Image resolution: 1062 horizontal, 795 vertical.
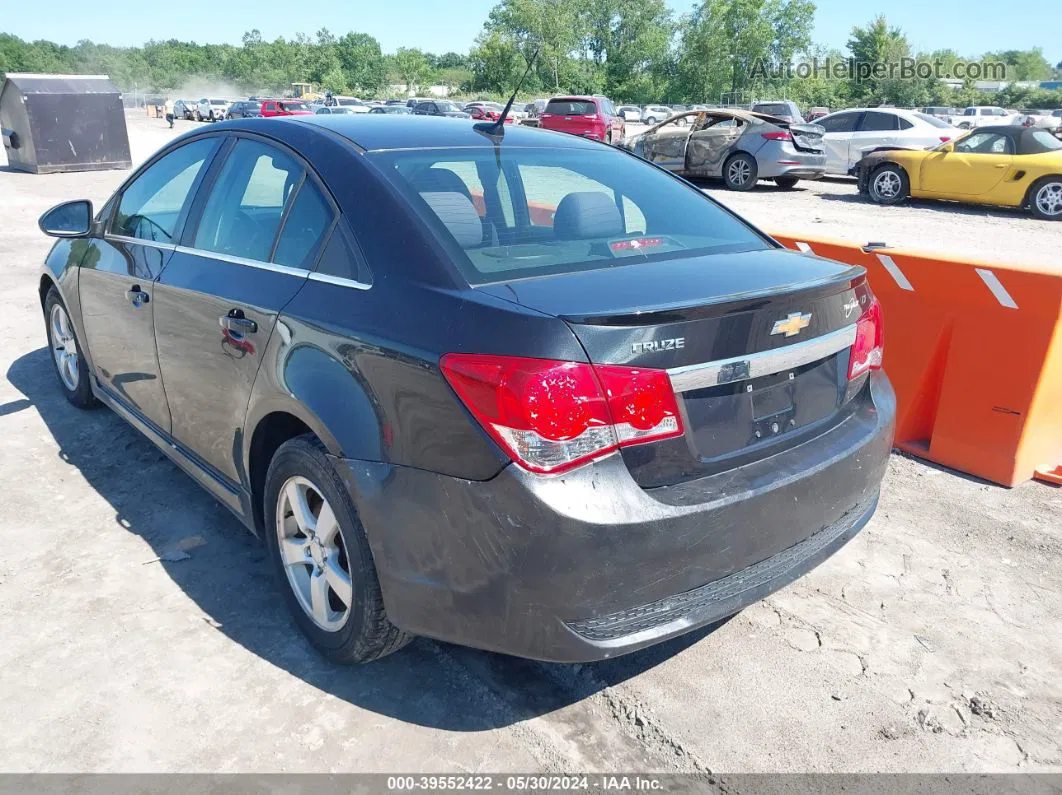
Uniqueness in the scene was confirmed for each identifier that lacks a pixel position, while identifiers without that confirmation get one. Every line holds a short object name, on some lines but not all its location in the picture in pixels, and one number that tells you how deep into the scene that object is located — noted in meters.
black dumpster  17.81
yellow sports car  13.94
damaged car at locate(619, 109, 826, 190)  17.44
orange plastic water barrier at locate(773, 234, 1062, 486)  4.00
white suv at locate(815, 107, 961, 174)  17.64
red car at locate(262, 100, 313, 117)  39.81
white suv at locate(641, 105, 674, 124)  56.92
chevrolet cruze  2.11
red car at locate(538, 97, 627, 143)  25.55
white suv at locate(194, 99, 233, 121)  57.22
